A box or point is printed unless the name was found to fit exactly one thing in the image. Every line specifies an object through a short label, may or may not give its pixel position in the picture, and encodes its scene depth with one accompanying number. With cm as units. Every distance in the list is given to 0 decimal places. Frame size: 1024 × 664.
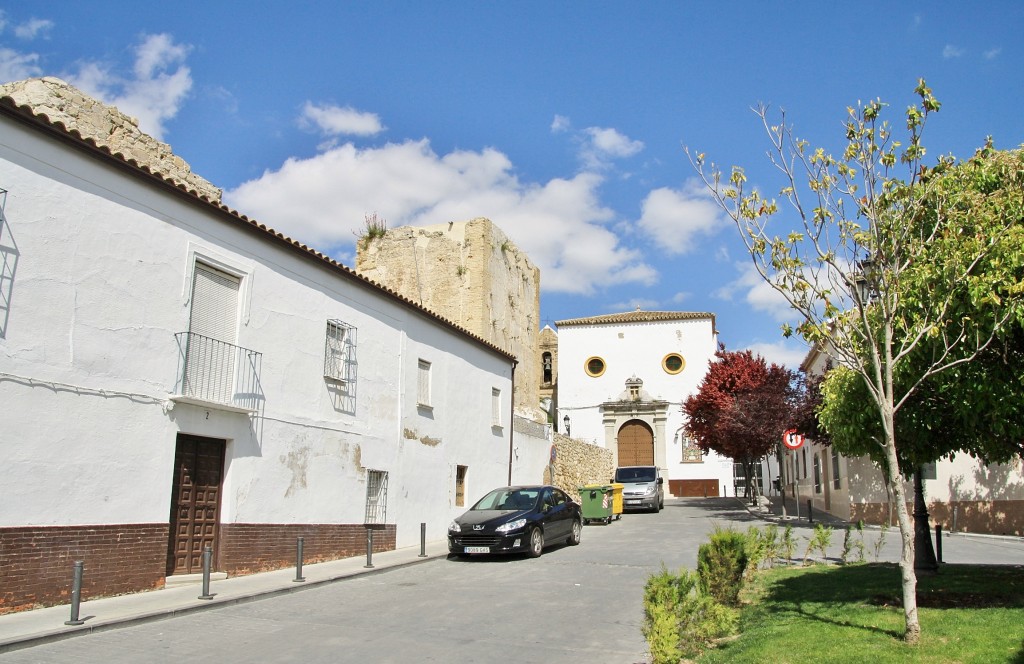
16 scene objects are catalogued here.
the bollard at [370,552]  1372
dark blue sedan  1466
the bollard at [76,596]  812
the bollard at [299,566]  1168
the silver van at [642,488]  2784
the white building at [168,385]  916
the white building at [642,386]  4334
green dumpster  2312
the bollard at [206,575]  983
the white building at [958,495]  1984
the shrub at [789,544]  1264
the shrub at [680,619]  585
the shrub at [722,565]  895
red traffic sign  2128
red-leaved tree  2572
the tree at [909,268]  693
